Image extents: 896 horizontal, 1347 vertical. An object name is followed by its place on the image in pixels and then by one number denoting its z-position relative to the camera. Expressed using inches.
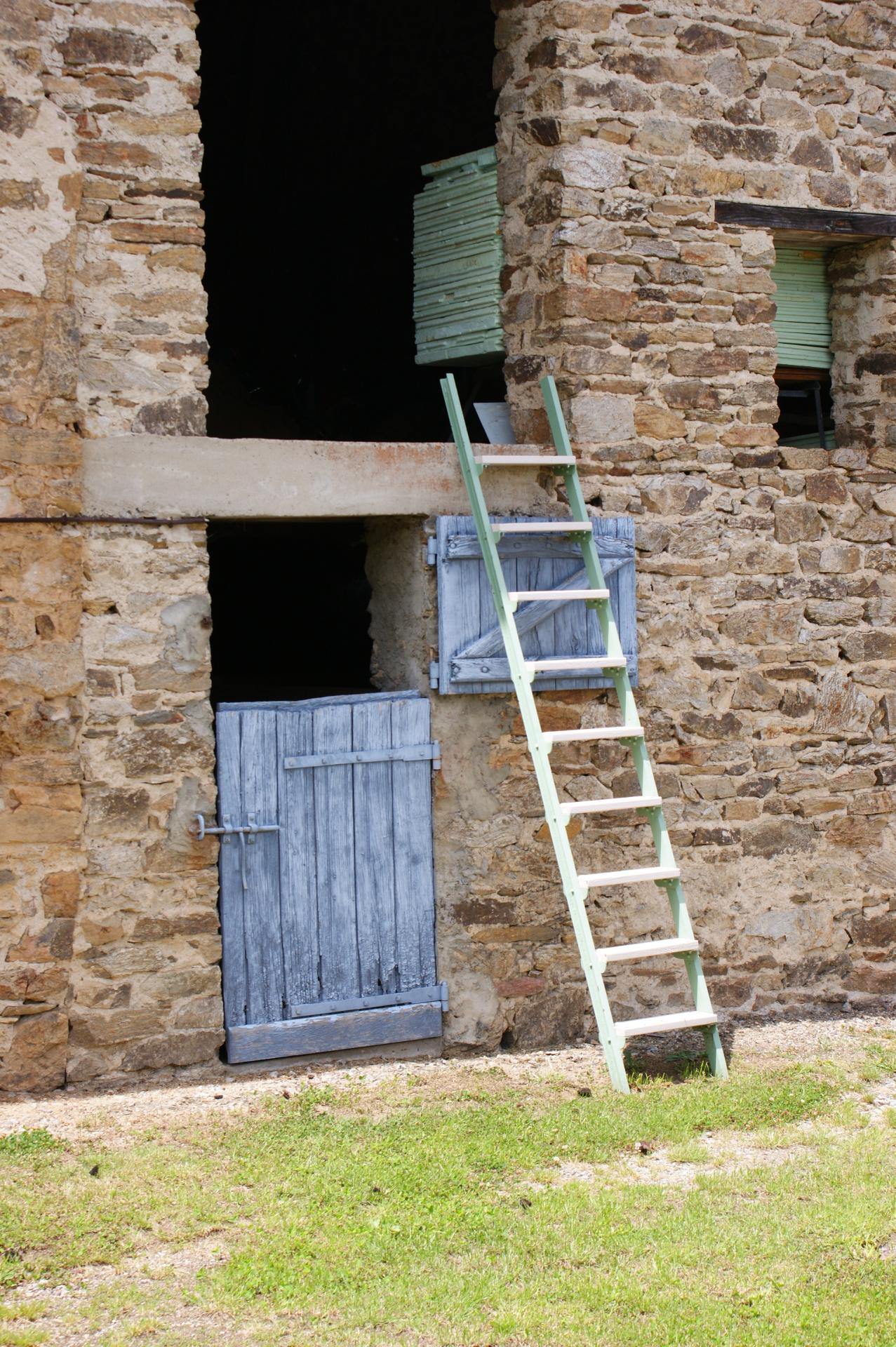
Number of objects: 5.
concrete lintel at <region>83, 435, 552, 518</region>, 219.3
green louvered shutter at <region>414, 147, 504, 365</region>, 256.2
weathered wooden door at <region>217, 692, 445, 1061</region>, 227.8
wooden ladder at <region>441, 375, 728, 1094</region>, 211.6
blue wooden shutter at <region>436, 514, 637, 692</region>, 235.9
